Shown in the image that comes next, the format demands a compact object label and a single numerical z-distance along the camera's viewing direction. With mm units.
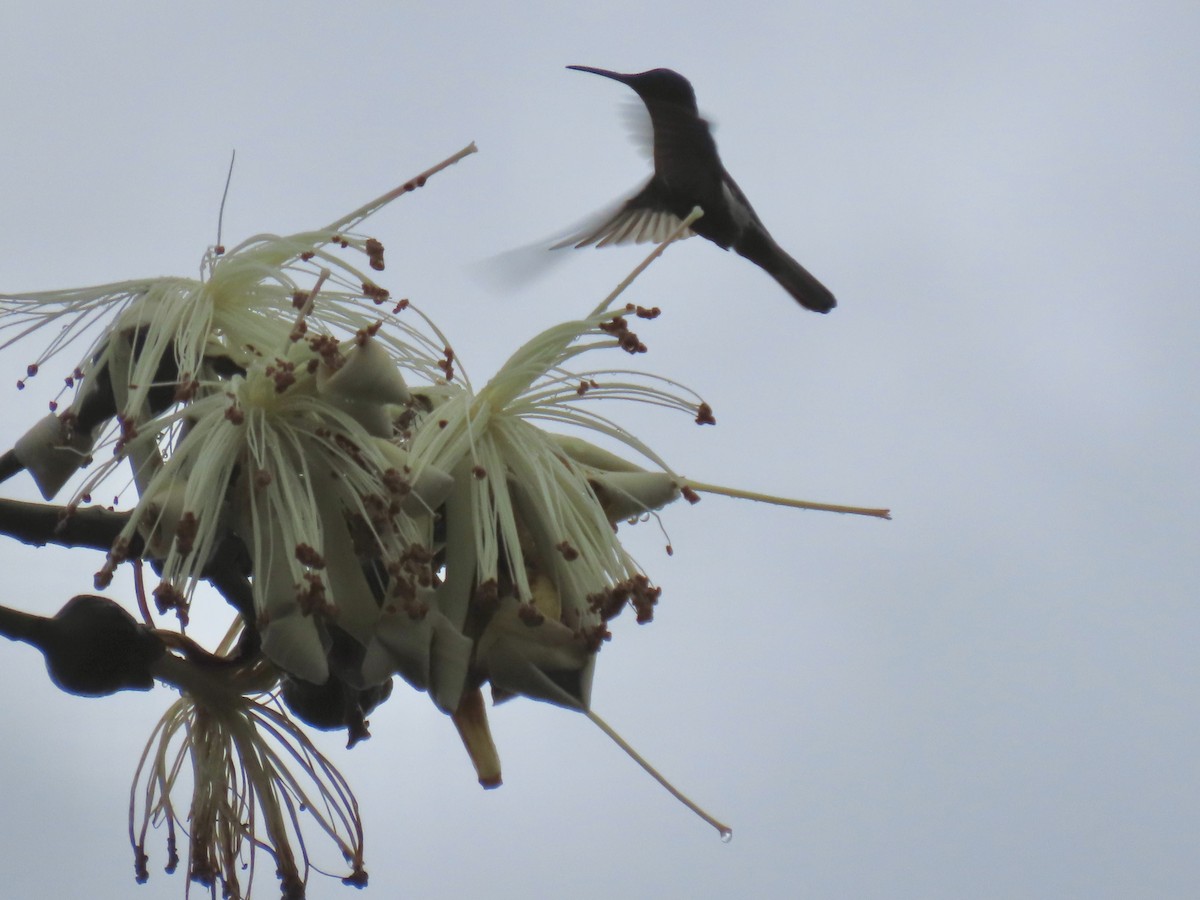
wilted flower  5328
